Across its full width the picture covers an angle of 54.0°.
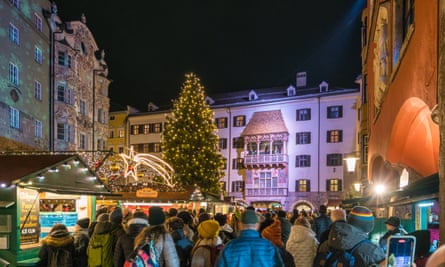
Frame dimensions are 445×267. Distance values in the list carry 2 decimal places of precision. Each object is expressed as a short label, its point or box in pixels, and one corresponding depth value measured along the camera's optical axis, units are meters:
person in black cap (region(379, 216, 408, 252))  7.53
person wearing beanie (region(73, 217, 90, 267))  7.70
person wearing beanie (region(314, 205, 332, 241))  10.45
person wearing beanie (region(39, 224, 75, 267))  7.09
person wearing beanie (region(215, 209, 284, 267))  4.52
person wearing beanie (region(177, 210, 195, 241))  7.77
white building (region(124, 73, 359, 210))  47.03
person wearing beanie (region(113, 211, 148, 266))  6.85
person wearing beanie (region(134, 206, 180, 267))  5.35
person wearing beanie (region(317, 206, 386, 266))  4.53
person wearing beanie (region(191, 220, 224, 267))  5.80
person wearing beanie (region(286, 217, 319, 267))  6.63
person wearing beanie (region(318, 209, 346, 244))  6.74
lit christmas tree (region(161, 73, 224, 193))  35.54
